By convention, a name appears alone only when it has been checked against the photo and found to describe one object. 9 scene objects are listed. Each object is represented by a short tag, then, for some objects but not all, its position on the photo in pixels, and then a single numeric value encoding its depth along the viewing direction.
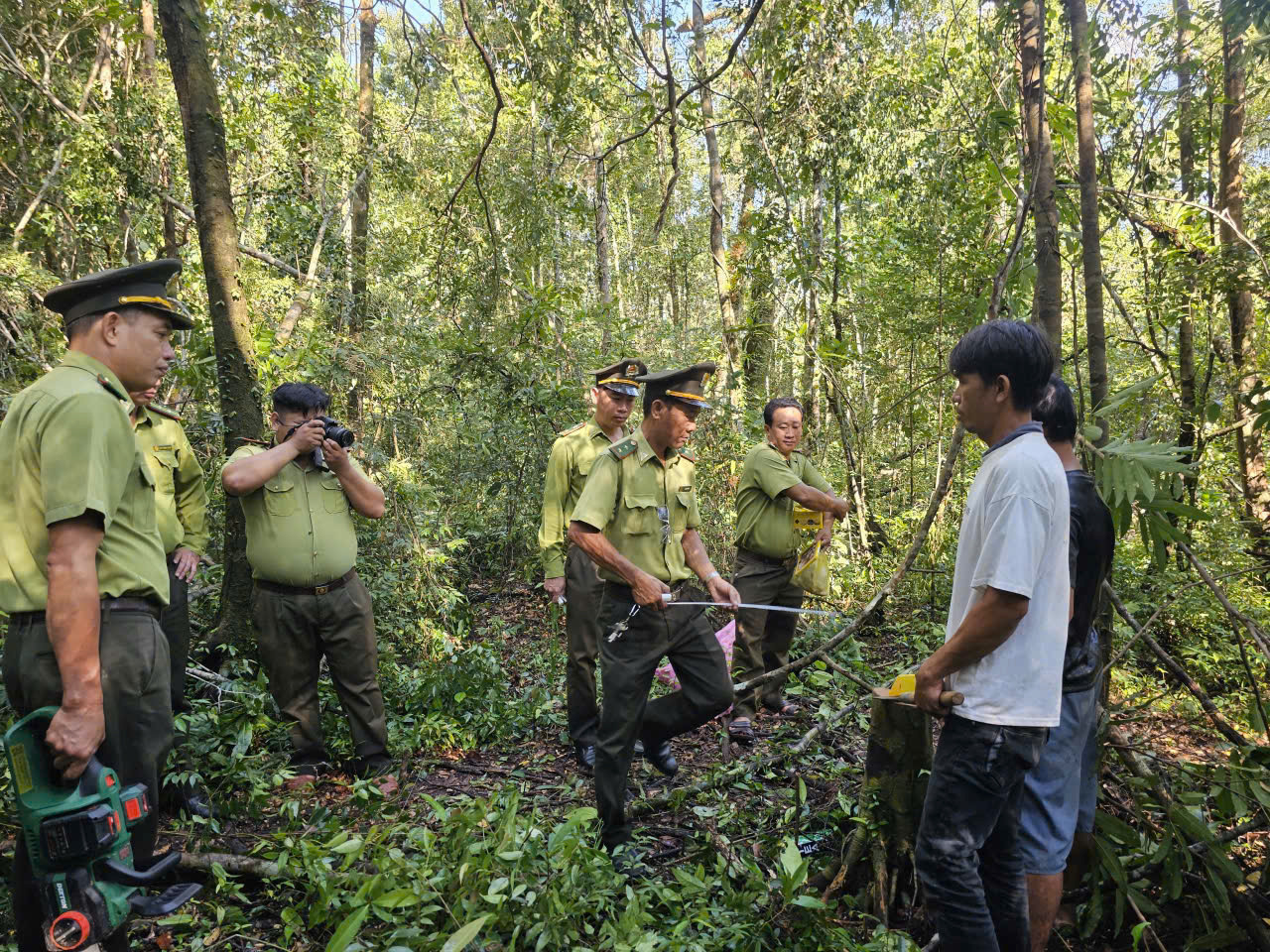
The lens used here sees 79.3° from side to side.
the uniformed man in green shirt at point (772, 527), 4.97
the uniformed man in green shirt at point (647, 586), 3.33
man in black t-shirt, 2.53
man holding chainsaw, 2.10
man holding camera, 3.78
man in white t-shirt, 2.18
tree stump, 2.86
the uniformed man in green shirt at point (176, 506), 3.91
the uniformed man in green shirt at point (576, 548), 4.58
